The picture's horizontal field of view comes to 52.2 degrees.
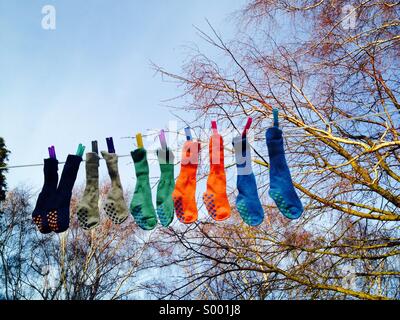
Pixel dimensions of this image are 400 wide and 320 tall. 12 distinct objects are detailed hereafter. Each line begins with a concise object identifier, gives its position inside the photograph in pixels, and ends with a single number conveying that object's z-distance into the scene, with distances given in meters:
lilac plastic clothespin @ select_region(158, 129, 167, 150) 2.69
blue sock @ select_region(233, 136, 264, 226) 2.54
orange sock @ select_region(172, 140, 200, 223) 2.61
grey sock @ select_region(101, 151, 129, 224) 2.67
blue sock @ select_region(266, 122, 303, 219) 2.45
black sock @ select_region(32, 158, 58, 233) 2.64
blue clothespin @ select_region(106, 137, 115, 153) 2.72
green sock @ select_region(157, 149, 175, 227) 2.62
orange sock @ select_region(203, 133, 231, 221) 2.58
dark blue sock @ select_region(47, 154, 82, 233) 2.61
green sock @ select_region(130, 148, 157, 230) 2.62
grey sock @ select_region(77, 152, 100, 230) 2.63
